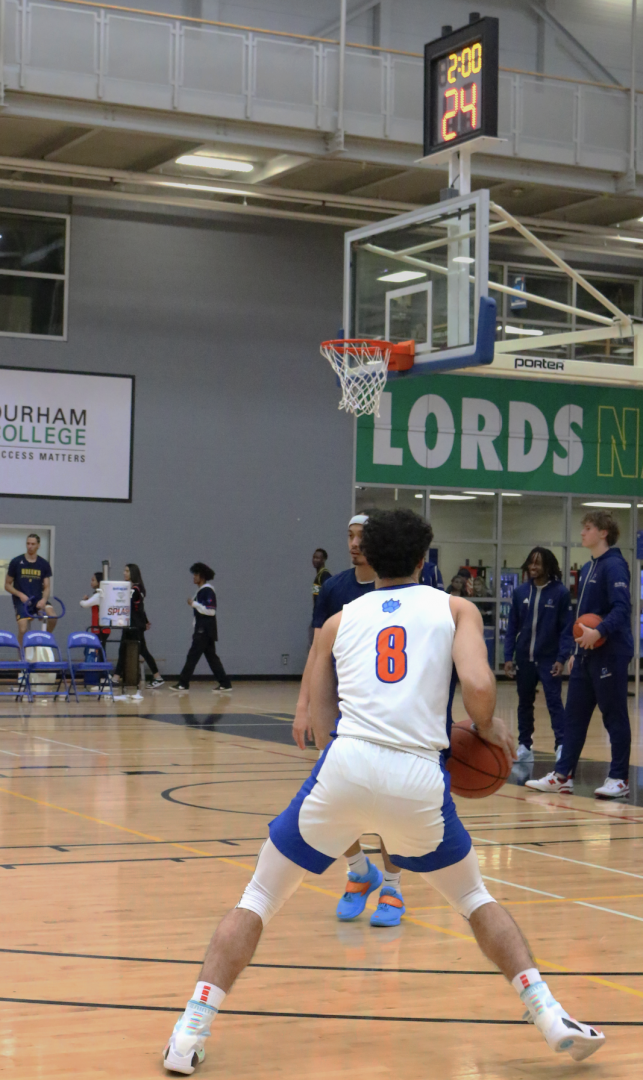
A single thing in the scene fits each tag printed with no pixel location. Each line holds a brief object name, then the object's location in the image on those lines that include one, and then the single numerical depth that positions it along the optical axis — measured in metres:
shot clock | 11.84
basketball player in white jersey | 3.54
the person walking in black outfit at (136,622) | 18.47
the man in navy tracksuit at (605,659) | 9.02
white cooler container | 17.47
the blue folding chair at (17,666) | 15.83
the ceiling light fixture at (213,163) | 18.64
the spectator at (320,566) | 20.27
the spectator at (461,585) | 20.59
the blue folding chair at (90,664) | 16.11
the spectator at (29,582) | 17.75
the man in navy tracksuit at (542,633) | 10.53
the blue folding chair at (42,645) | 15.96
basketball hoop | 13.18
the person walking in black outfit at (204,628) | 17.80
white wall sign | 19.38
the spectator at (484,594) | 22.36
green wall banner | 22.06
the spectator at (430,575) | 14.24
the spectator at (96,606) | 17.84
